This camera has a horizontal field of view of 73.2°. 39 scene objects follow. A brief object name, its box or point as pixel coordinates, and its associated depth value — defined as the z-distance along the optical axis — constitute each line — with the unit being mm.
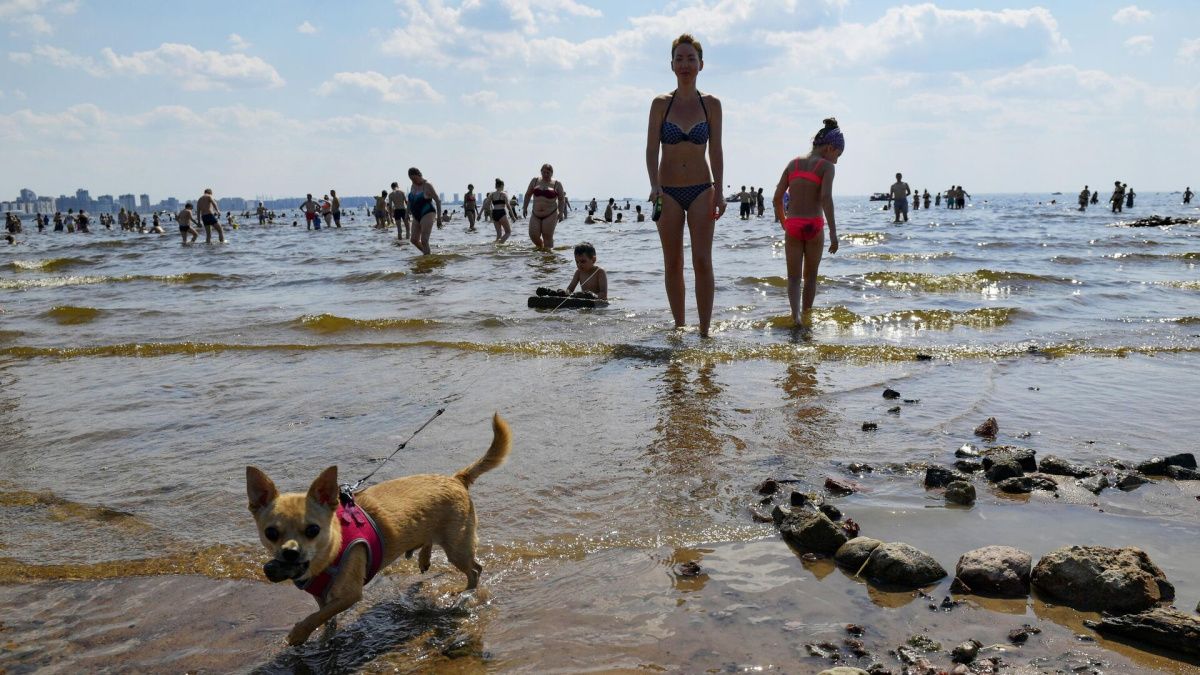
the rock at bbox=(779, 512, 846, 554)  3414
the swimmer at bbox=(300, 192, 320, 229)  49094
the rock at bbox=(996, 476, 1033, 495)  4043
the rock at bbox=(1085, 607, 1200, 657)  2607
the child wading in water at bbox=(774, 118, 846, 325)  9039
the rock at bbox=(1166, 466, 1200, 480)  4164
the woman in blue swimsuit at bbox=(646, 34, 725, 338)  7875
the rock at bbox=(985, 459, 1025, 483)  4184
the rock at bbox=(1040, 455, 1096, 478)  4262
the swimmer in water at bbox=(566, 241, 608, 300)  11398
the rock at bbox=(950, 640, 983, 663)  2641
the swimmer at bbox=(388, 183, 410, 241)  31142
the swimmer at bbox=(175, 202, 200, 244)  33456
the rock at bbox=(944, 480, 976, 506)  3920
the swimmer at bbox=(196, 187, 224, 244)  32219
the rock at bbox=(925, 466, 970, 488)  4125
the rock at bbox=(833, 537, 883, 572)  3273
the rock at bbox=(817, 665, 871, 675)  2436
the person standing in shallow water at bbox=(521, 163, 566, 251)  20000
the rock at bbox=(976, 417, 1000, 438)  5000
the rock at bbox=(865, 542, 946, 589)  3129
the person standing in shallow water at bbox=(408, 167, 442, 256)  20172
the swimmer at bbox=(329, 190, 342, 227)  46397
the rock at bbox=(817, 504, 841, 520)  3715
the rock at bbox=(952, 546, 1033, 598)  3049
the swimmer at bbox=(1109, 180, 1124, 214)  53375
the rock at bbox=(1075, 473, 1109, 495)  4059
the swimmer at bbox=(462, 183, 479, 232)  39969
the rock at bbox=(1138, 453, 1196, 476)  4258
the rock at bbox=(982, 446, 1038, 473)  4324
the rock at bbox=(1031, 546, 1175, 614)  2904
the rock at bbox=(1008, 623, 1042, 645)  2748
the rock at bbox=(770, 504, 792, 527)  3699
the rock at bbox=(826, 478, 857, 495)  4094
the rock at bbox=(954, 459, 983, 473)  4359
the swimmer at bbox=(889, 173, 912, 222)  40469
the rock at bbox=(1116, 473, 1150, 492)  4086
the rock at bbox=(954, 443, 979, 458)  4594
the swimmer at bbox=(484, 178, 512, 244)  25125
